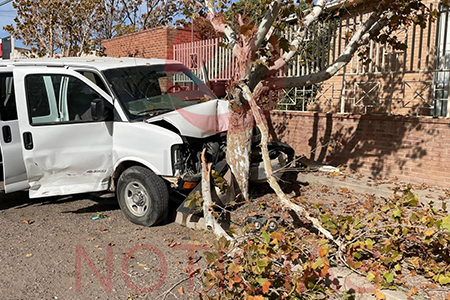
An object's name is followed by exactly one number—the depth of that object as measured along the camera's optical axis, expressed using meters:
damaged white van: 5.54
